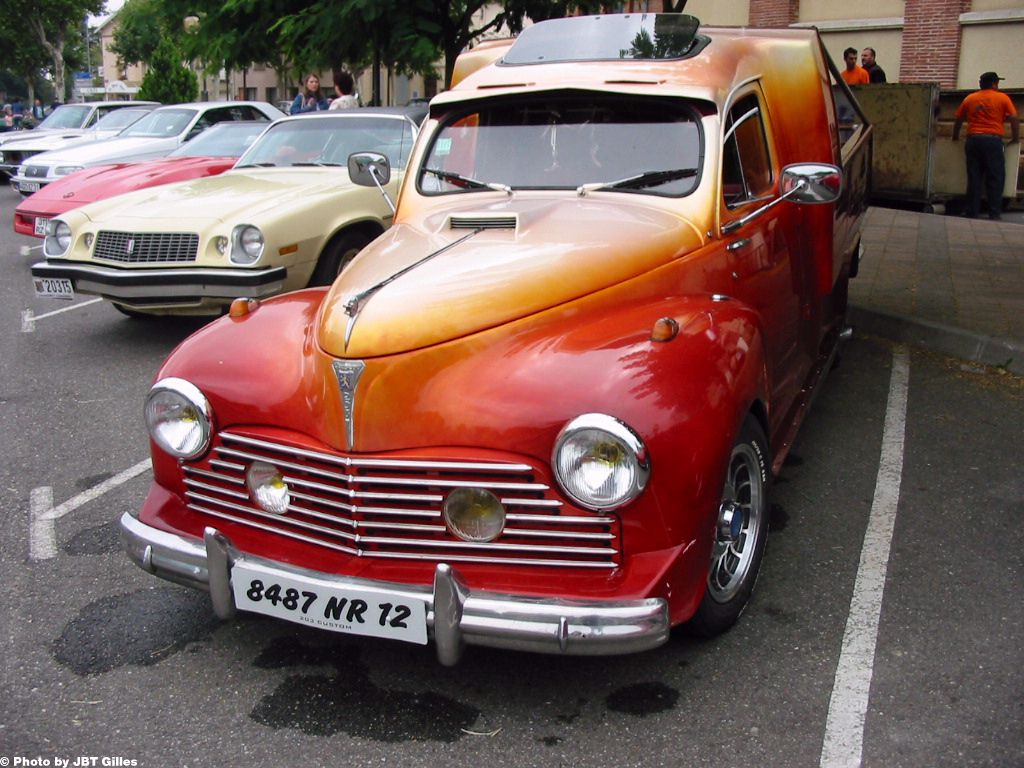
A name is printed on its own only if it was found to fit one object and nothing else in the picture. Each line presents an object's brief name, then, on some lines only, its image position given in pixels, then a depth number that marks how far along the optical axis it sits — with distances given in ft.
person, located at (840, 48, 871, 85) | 50.34
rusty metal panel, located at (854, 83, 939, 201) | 39.11
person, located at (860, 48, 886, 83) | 51.88
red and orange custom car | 9.50
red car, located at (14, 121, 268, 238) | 30.71
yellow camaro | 22.48
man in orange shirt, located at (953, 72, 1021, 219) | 41.70
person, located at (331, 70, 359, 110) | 39.42
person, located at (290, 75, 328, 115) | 45.15
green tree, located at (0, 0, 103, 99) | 150.41
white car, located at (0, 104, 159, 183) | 50.60
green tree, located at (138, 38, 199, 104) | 110.42
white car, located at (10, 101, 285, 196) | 42.91
